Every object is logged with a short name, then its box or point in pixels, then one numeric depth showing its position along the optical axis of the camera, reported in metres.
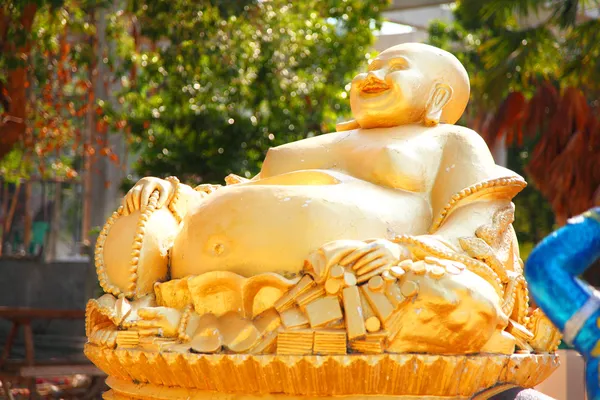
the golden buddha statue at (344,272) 2.92
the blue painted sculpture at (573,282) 1.90
